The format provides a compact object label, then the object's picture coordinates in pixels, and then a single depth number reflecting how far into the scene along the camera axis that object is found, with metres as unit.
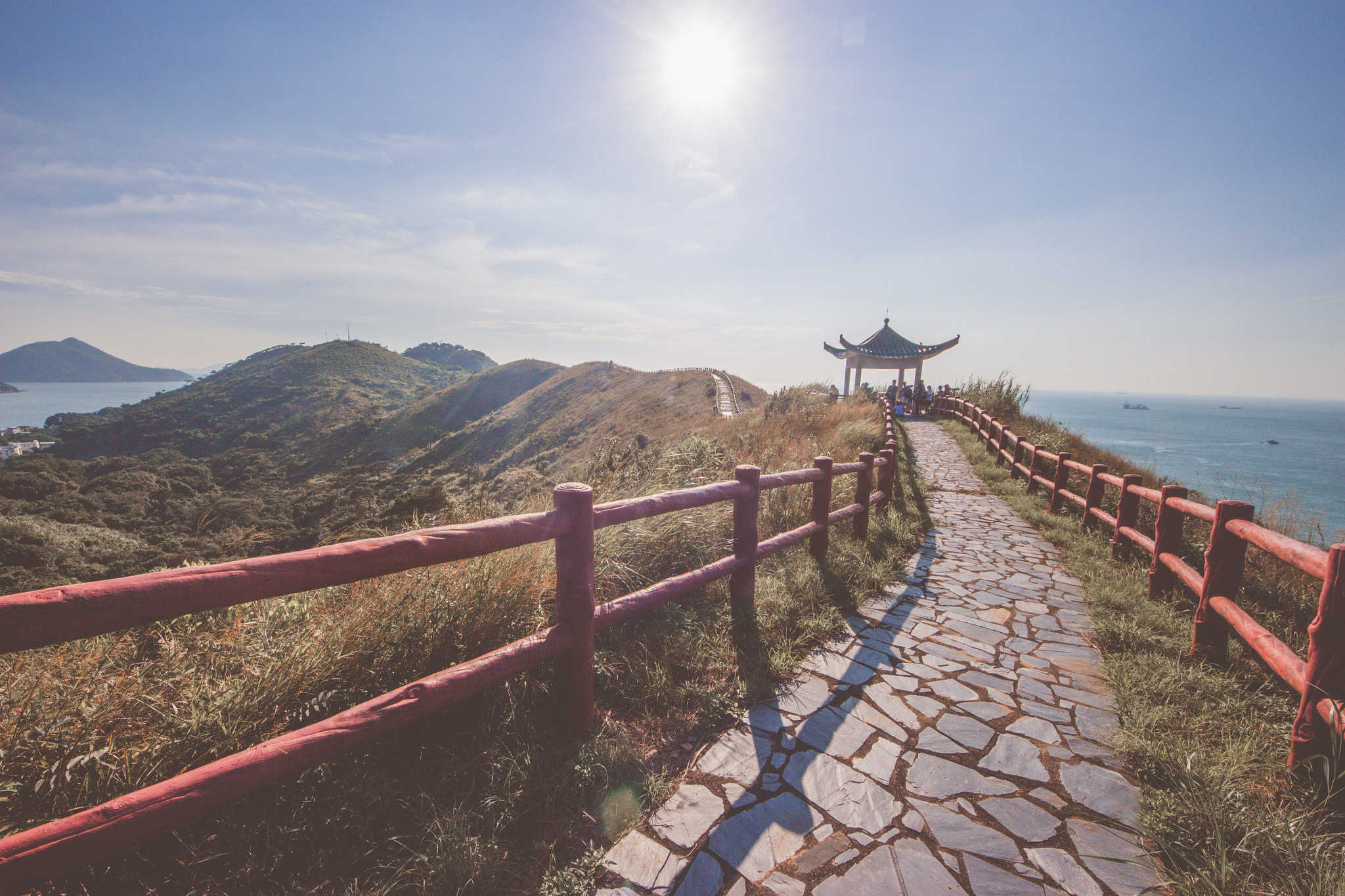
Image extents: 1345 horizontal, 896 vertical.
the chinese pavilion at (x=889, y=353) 22.62
